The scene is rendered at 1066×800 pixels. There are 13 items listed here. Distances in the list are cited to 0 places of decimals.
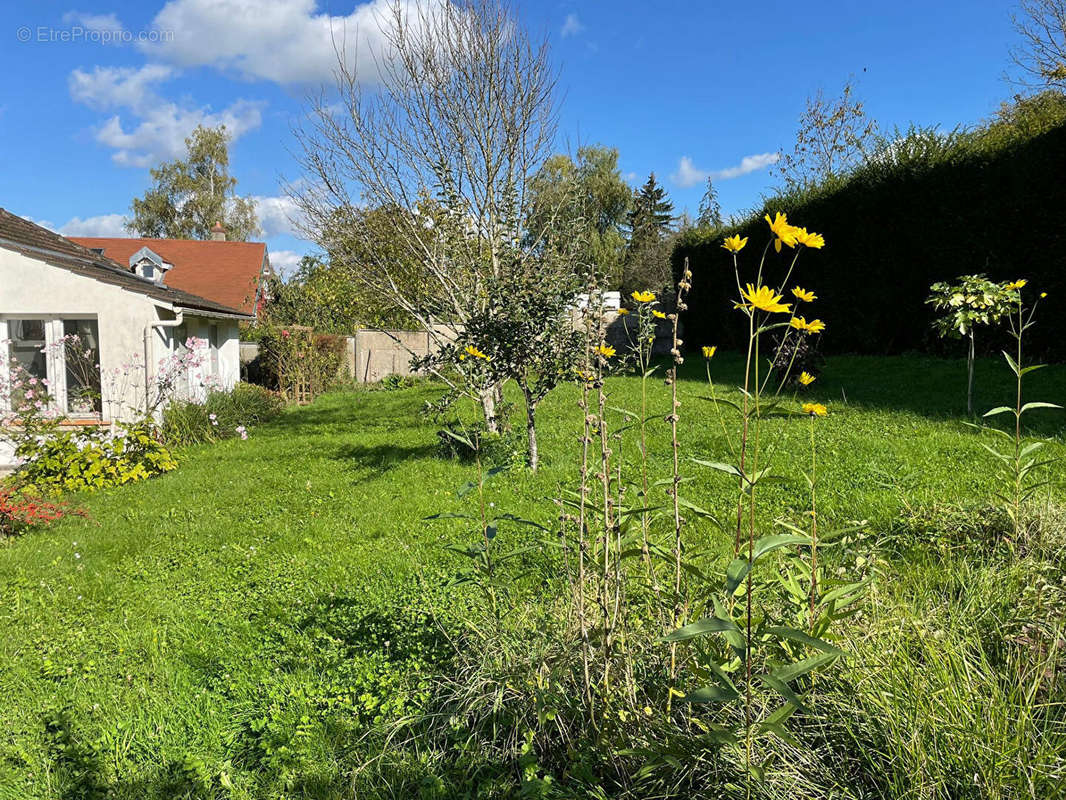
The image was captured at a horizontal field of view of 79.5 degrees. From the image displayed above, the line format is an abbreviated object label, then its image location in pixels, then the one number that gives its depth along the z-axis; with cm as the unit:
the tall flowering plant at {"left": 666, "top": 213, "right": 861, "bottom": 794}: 128
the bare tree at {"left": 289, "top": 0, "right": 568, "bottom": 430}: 736
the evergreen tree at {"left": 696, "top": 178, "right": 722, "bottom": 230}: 1855
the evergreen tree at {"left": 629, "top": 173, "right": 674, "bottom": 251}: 3325
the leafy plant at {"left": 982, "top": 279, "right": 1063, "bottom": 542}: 263
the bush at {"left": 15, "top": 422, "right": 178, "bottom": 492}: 680
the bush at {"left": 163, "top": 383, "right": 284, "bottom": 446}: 915
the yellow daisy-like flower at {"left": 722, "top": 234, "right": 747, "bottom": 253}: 156
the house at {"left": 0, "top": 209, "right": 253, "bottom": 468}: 890
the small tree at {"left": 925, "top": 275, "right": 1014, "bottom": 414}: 600
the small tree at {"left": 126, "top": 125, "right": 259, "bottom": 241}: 3241
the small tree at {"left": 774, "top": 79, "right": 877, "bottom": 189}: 1777
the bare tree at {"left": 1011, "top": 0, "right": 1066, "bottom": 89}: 1326
